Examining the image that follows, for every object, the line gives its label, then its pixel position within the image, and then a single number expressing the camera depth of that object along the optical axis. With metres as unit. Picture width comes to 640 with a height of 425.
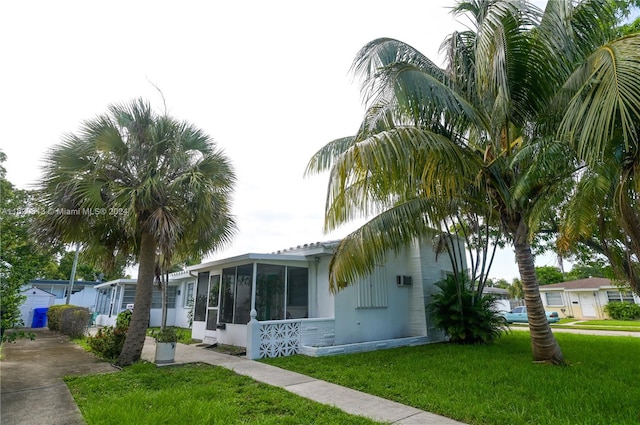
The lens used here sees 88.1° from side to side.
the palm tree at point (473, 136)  5.72
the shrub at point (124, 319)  10.90
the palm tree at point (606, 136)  3.65
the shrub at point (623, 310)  23.41
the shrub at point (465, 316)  10.24
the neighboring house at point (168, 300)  17.36
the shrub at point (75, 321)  13.62
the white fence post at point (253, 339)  8.45
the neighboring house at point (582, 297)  25.22
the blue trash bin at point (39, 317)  19.66
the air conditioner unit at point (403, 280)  11.74
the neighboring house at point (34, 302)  19.72
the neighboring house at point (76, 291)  25.05
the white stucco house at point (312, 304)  9.22
